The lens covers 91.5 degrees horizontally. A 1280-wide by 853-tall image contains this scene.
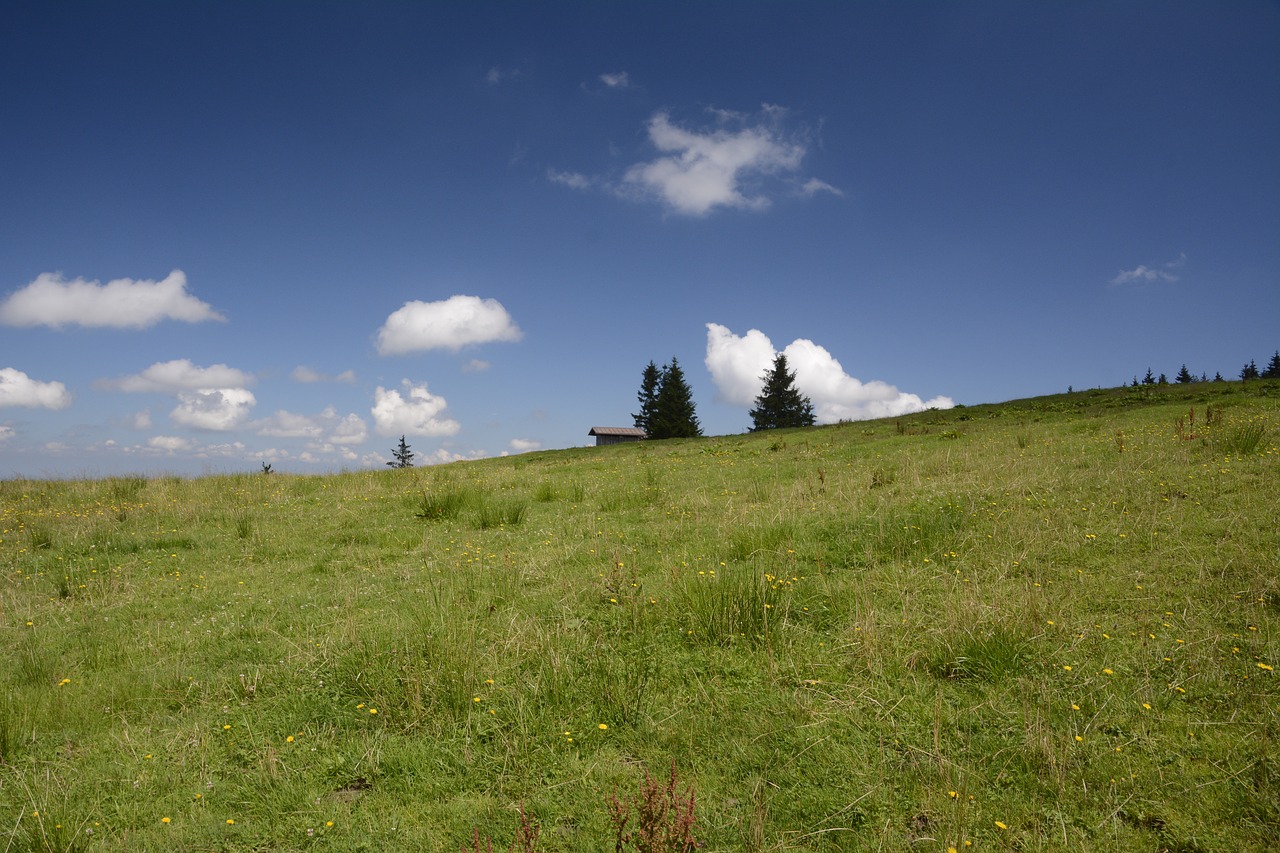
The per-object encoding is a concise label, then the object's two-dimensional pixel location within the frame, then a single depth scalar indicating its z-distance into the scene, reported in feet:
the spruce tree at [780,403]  203.51
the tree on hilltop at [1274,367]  197.63
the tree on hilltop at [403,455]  263.23
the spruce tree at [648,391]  214.69
